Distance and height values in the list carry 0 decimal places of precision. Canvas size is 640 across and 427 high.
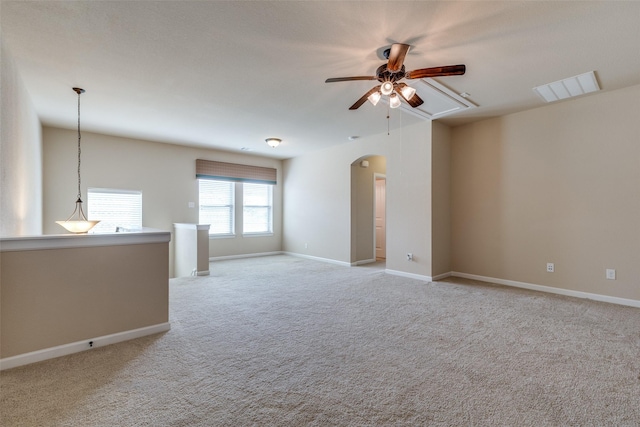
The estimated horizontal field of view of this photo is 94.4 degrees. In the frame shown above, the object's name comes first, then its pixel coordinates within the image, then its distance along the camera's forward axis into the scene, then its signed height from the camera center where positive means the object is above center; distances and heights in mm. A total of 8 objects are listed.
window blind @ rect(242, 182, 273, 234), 7328 +155
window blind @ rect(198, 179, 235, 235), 6707 +216
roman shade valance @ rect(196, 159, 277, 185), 6566 +995
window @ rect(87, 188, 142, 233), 5363 +125
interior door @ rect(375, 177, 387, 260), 7391 -152
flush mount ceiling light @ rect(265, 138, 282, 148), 5575 +1379
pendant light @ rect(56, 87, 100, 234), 2890 -112
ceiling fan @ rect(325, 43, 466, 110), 2384 +1199
